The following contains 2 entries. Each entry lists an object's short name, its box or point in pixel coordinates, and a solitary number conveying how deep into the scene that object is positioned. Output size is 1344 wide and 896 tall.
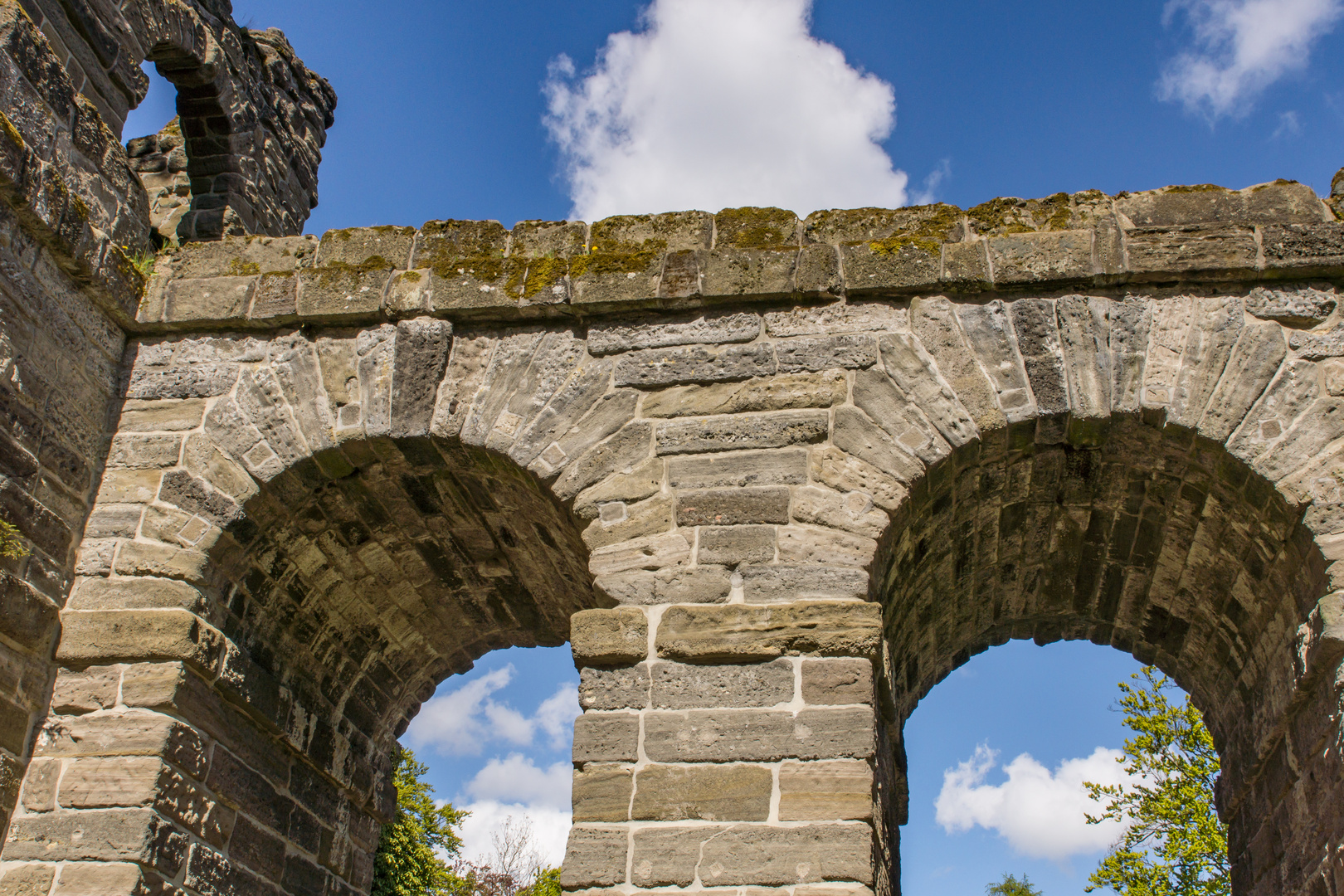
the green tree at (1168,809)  12.80
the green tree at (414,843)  10.33
